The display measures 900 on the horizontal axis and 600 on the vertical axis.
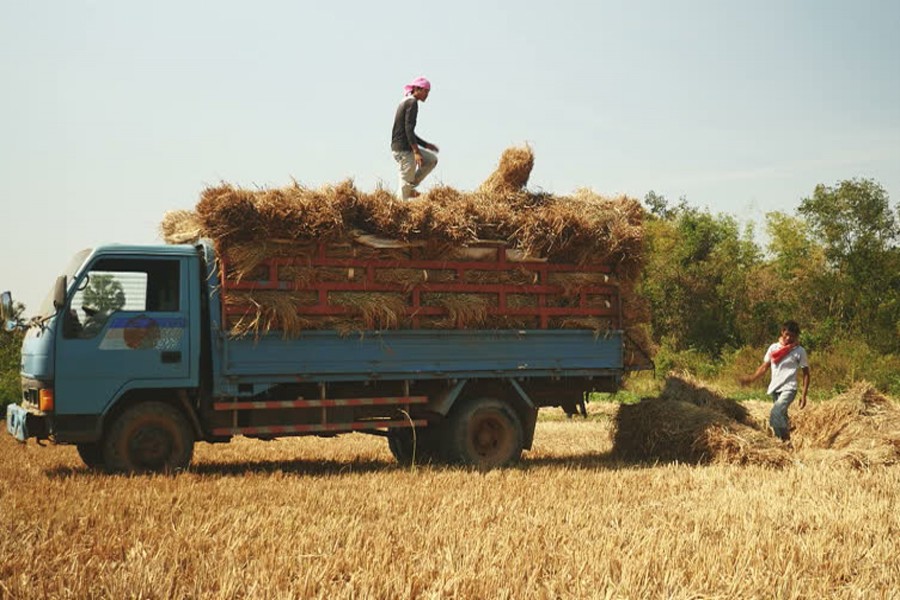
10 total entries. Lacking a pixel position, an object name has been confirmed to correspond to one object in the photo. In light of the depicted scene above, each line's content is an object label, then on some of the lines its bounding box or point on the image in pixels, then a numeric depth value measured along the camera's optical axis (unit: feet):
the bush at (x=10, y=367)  69.97
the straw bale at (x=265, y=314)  35.96
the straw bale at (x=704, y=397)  44.57
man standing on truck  42.55
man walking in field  41.73
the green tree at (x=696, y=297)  137.90
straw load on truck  36.19
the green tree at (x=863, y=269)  112.37
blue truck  35.01
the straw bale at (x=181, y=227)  38.04
